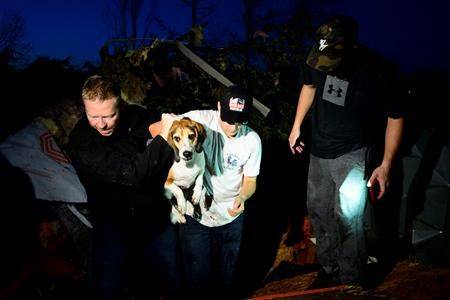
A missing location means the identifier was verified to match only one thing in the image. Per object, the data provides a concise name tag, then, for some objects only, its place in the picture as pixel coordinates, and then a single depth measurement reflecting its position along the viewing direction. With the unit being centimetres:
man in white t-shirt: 312
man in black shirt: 298
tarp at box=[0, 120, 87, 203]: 343
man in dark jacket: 268
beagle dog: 287
